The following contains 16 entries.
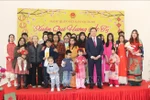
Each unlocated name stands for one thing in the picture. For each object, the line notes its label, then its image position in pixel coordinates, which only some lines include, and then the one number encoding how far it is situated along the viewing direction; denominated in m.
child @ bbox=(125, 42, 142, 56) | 3.83
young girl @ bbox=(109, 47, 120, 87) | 3.86
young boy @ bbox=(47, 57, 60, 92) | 3.59
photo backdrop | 4.91
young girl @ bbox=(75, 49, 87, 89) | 3.74
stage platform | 3.41
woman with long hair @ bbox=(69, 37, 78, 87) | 3.79
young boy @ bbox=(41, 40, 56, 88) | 3.71
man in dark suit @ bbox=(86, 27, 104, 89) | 3.67
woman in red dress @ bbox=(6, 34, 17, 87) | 3.93
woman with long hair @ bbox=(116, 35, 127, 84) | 3.96
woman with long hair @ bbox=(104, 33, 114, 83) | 4.02
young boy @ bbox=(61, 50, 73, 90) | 3.69
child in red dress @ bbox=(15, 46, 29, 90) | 3.64
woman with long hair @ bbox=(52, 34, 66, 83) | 3.76
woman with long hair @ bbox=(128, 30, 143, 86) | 3.87
